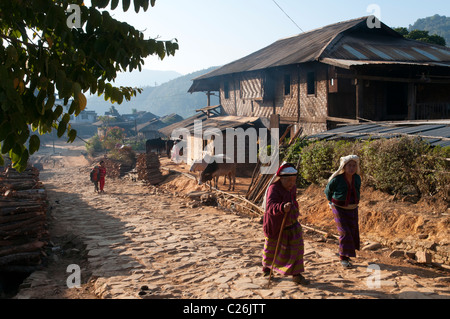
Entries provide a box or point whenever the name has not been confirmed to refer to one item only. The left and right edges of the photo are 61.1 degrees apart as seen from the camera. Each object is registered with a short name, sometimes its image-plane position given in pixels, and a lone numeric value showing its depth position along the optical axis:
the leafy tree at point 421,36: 28.47
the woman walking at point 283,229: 5.50
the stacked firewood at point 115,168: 26.61
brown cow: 16.22
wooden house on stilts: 16.58
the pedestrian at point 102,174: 18.60
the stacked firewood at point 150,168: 21.22
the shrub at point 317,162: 11.16
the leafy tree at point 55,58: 3.28
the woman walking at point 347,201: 6.25
